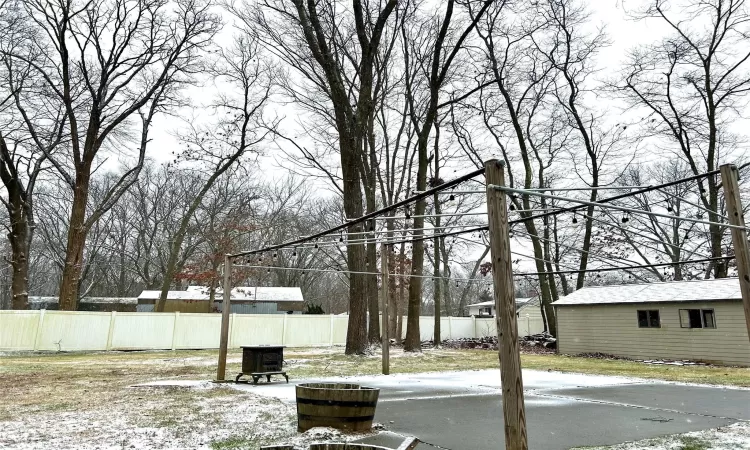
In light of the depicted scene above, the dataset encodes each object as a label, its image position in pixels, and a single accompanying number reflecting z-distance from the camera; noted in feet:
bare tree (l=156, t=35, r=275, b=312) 70.67
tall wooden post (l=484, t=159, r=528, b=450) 11.42
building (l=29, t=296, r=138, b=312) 117.19
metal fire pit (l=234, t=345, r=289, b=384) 30.17
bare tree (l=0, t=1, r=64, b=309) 61.31
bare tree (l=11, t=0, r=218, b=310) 60.34
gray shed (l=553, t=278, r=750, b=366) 53.06
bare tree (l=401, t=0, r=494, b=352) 55.47
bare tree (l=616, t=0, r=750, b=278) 61.46
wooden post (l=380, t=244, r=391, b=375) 34.40
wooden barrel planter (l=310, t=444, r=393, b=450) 10.42
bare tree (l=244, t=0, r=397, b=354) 49.96
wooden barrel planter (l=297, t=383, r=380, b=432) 16.70
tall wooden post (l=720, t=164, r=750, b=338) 17.12
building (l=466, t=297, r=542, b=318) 140.77
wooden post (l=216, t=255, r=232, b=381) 30.91
